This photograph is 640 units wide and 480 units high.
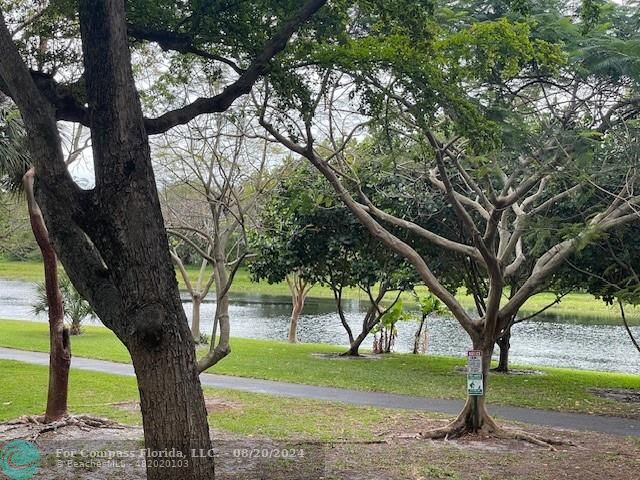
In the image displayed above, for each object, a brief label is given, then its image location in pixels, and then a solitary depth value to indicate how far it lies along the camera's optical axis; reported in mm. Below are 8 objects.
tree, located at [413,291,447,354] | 19469
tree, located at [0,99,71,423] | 8156
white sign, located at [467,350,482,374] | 8547
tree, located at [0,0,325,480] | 4605
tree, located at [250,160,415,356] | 15148
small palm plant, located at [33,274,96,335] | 20453
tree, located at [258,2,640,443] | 5973
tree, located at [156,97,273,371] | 8039
